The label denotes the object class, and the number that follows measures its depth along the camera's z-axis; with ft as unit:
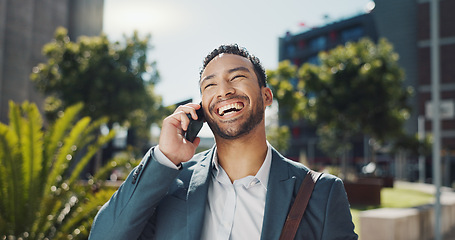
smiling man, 5.85
